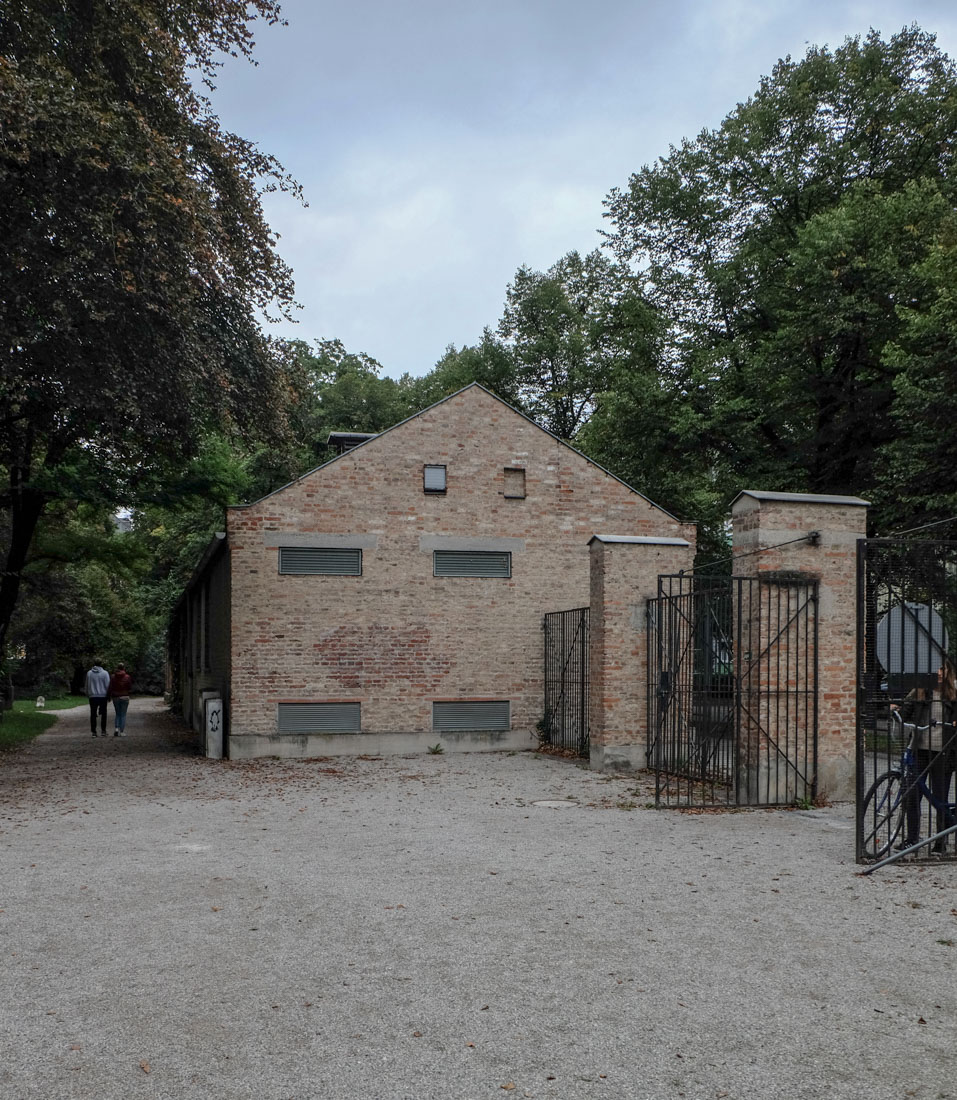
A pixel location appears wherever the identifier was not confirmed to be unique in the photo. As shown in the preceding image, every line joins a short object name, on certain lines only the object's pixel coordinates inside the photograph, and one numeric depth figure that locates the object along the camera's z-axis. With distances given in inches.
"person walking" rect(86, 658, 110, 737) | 954.7
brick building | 674.2
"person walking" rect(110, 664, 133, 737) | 968.9
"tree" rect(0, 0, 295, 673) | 468.1
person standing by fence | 325.4
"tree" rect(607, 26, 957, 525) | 871.1
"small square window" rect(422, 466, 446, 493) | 713.6
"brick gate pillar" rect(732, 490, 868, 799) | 438.3
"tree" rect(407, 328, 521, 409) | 1536.7
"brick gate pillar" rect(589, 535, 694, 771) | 582.6
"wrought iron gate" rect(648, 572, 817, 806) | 430.9
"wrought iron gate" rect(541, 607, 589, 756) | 663.1
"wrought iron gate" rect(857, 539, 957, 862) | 320.2
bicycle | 320.8
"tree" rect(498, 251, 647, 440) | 1505.9
